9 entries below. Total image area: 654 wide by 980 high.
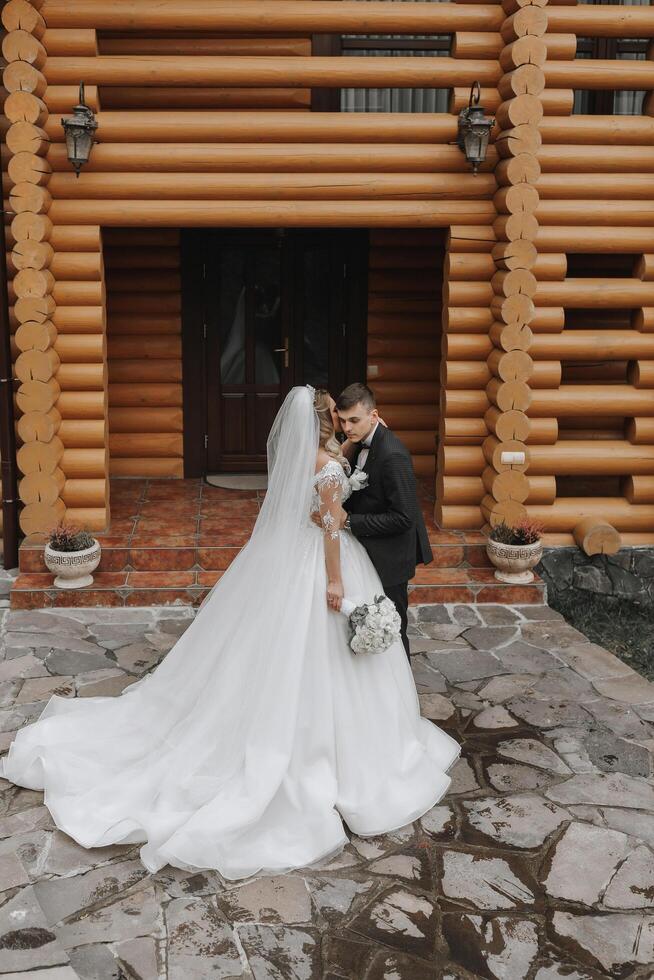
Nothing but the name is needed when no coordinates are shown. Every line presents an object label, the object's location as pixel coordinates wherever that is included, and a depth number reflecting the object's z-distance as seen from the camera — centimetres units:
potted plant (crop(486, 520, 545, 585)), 822
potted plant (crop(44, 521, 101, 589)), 792
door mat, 1052
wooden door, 1062
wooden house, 810
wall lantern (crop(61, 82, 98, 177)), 779
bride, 460
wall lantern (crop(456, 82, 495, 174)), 799
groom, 532
